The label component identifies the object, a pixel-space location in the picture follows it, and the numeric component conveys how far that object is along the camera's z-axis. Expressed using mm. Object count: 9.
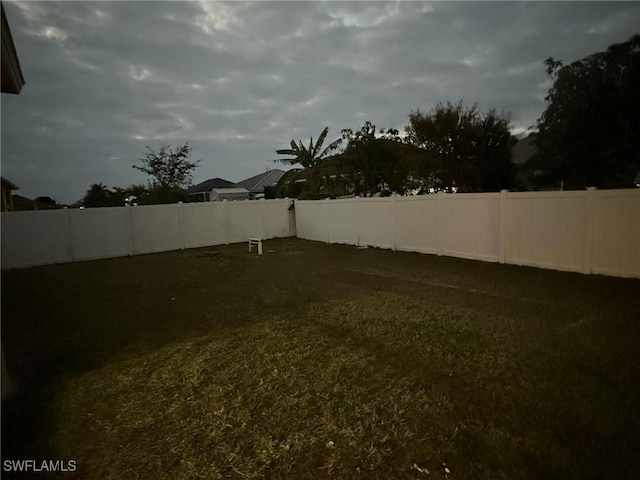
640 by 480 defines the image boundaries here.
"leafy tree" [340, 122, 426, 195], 15297
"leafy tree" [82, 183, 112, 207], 20923
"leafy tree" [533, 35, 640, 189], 9117
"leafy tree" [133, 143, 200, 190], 24531
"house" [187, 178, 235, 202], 31531
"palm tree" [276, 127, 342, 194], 16875
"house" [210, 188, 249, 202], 29391
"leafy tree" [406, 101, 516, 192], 14273
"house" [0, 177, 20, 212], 20070
